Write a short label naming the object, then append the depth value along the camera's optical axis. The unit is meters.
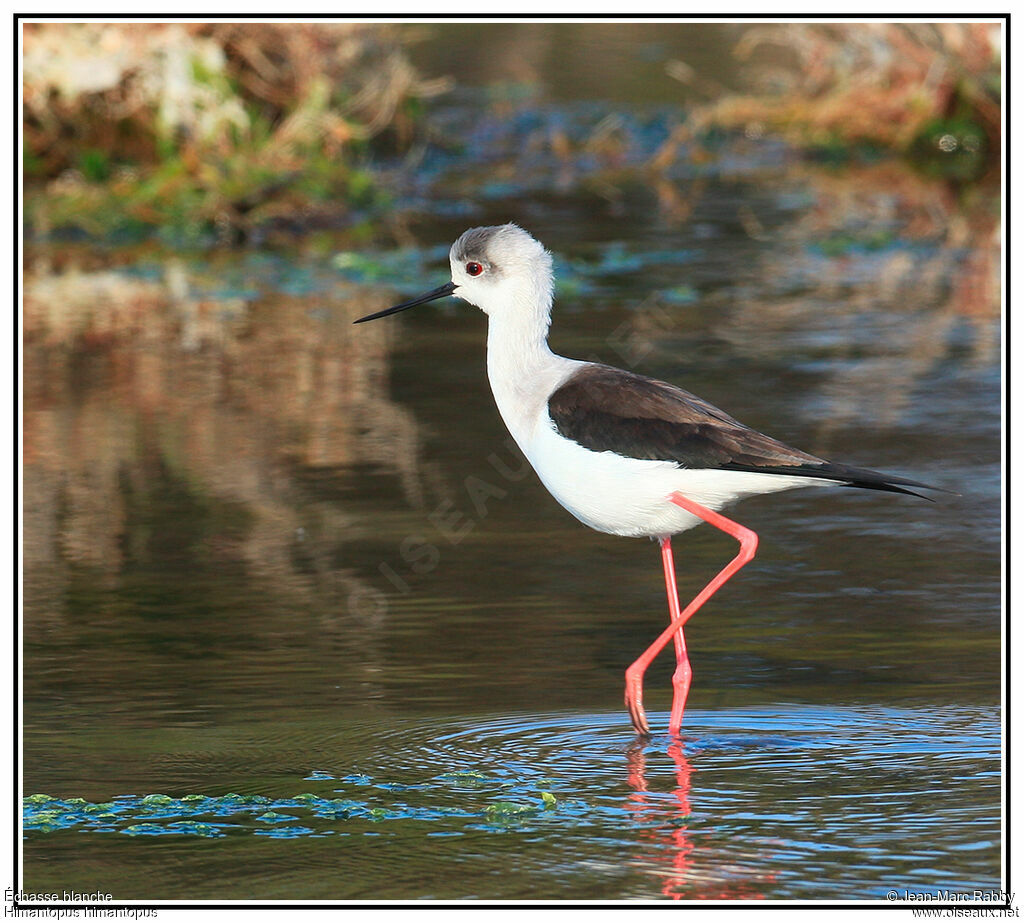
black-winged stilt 11.05
